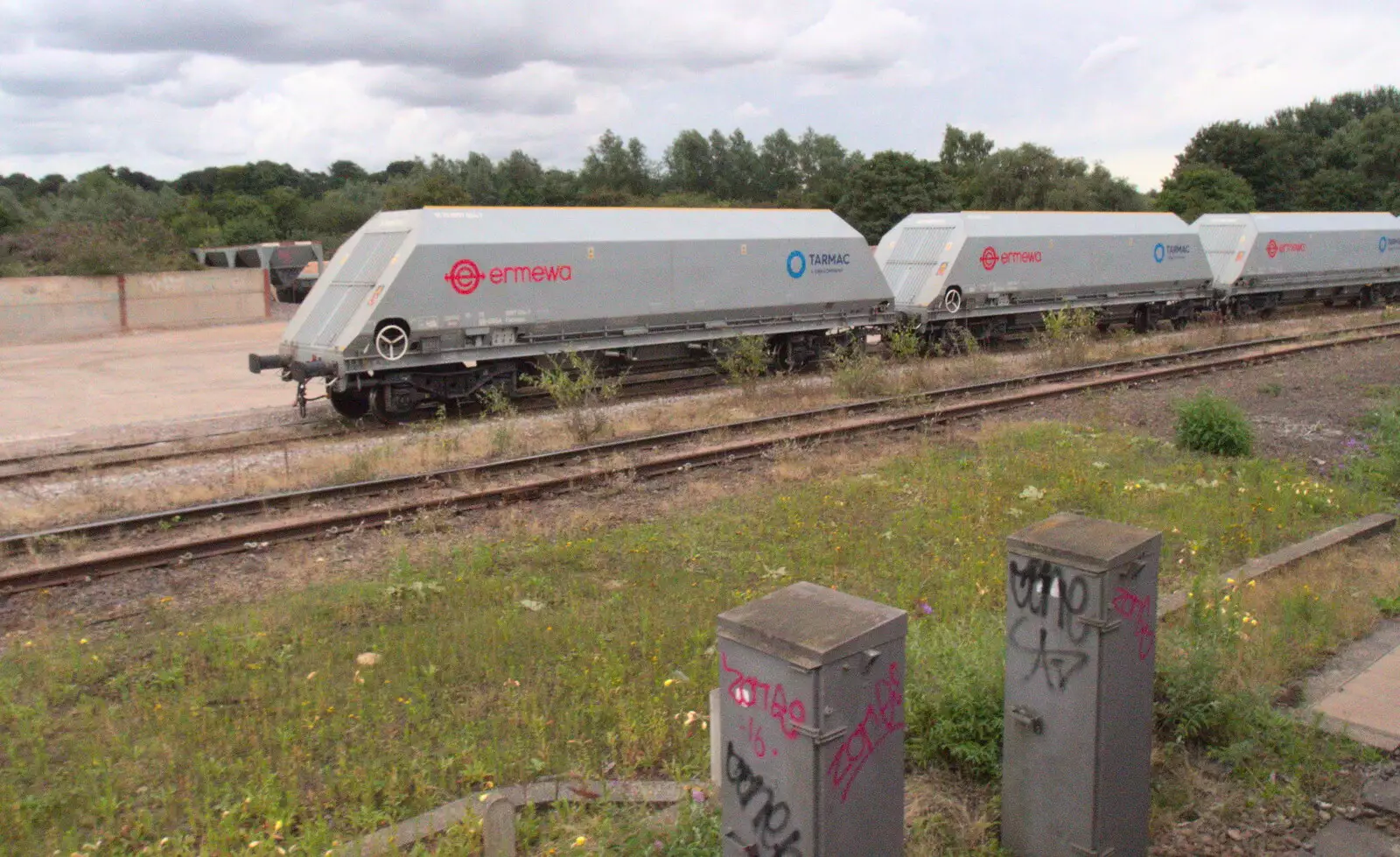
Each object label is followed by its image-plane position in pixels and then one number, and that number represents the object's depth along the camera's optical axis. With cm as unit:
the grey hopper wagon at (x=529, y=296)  1541
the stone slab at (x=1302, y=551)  694
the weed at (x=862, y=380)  1697
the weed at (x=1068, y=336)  2017
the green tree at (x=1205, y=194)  5644
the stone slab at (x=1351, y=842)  429
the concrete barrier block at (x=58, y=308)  2981
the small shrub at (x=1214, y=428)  1189
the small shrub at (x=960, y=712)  483
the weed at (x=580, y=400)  1373
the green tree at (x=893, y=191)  5259
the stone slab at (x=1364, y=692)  523
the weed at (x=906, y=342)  2001
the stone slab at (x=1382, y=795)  458
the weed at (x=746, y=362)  1721
